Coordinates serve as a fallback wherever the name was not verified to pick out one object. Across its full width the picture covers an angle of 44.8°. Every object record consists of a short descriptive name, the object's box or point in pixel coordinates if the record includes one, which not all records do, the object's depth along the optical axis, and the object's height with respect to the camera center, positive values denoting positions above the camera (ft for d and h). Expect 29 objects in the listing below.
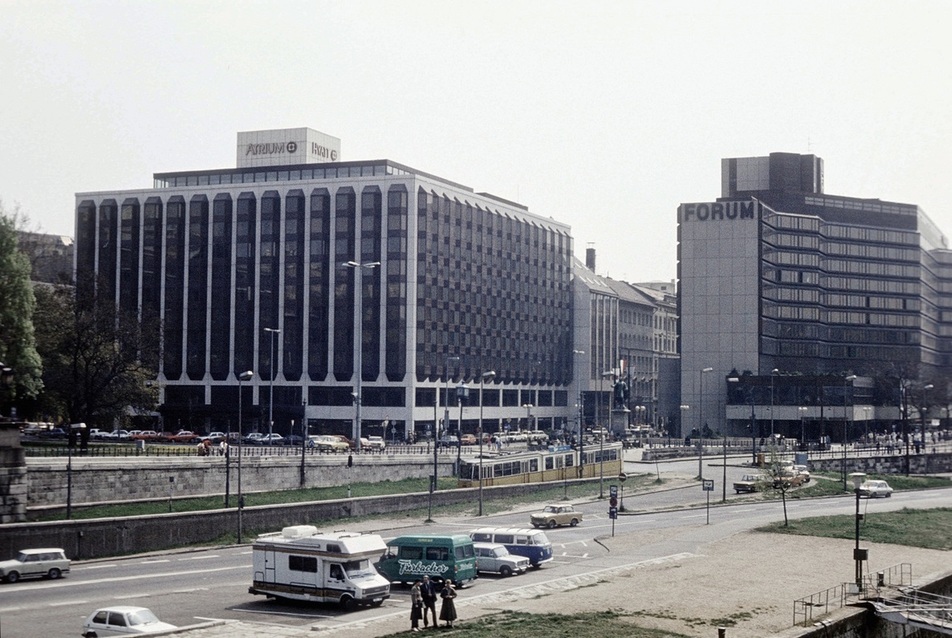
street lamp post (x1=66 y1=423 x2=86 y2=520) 211.45 -19.81
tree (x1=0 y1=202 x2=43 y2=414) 249.14 +13.18
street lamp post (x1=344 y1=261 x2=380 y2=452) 371.80 +18.97
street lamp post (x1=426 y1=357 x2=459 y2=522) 262.26 -16.71
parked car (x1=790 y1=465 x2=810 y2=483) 335.63 -26.76
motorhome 140.36 -23.39
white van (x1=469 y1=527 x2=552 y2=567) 179.11 -25.13
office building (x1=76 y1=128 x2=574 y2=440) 464.24 +40.36
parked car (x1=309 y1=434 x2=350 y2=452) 343.46 -19.86
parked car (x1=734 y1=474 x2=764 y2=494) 315.82 -28.28
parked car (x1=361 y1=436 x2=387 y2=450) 376.99 -21.61
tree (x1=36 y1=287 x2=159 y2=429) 302.66 +5.36
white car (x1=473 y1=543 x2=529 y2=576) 173.58 -27.30
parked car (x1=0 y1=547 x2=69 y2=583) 165.68 -27.14
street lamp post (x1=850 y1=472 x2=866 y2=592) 157.60 -24.62
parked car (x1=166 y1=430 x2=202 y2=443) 368.93 -19.22
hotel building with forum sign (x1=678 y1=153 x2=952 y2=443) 558.15 +25.93
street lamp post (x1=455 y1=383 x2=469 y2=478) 318.24 -3.56
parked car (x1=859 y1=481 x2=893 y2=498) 312.21 -29.46
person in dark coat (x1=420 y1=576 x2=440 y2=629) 126.11 -23.84
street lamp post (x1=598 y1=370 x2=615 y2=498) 292.79 -22.07
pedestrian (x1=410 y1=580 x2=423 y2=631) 123.95 -24.46
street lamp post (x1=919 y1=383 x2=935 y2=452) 482.73 -14.29
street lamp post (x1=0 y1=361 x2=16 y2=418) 185.42 +0.33
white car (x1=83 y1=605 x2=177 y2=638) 116.47 -24.94
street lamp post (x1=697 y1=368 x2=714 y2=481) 558.60 -12.20
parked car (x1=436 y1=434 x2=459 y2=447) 401.29 -22.07
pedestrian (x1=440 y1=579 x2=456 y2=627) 126.31 -25.08
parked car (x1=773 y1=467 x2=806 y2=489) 261.24 -23.53
